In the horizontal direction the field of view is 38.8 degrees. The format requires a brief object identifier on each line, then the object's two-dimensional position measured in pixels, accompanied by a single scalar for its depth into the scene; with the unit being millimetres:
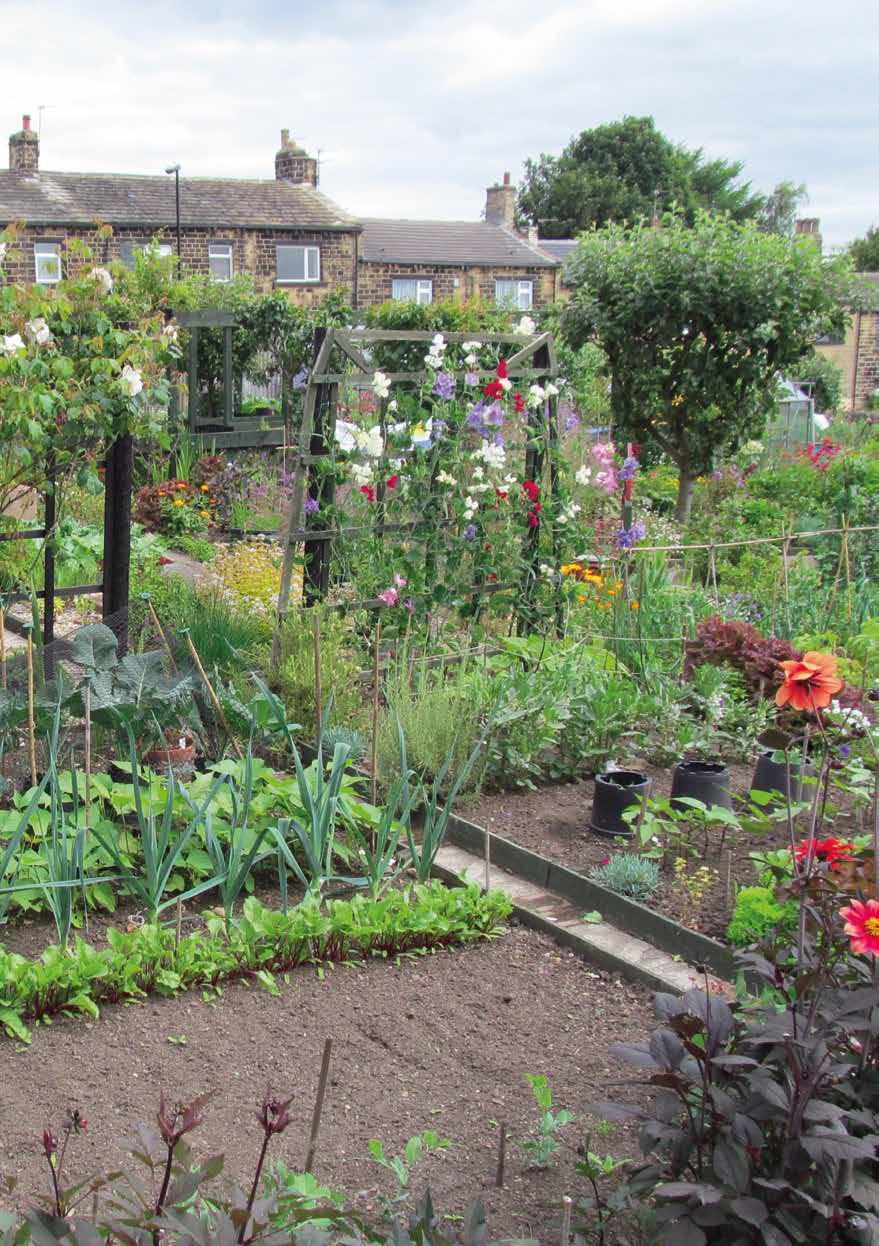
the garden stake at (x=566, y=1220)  1794
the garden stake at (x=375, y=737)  4173
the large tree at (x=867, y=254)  42188
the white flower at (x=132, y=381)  4742
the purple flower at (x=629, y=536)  6320
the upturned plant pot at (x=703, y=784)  4547
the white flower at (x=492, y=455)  5789
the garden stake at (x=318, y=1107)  2146
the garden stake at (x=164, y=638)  4994
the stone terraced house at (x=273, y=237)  23750
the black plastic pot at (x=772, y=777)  4598
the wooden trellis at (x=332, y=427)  5594
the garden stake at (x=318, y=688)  3992
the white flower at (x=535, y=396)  6051
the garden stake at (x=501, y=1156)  2400
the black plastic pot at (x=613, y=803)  4426
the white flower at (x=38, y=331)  4691
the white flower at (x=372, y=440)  5547
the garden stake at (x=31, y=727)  3679
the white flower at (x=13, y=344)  4582
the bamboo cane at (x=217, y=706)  4211
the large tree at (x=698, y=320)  8883
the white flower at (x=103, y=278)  4898
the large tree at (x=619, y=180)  44281
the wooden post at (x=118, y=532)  5094
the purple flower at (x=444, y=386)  5789
